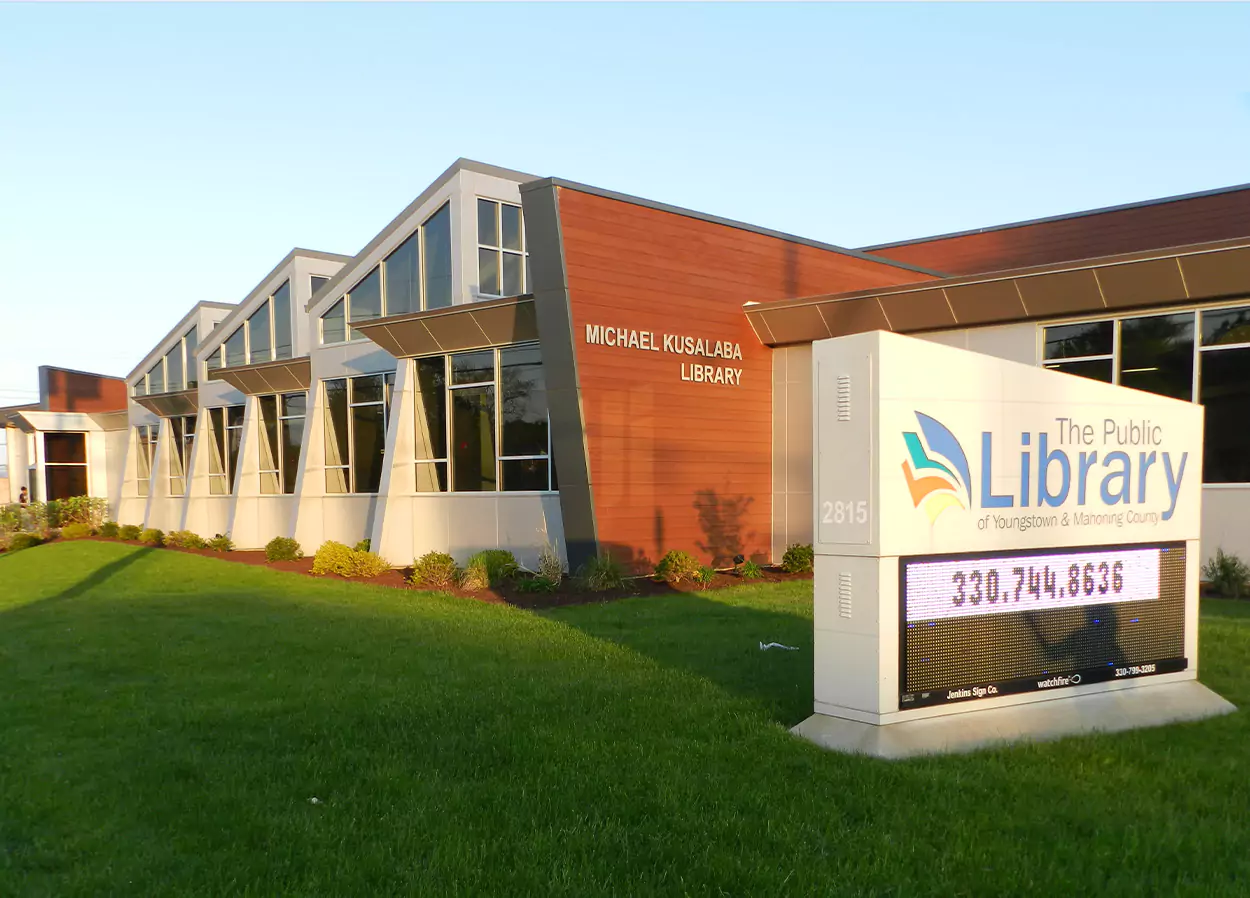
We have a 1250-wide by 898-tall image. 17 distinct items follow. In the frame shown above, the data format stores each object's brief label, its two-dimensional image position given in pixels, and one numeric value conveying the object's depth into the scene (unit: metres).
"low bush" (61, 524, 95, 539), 33.03
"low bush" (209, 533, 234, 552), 27.17
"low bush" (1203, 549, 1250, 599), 14.73
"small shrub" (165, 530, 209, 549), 28.16
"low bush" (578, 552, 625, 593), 15.92
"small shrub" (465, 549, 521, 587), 17.23
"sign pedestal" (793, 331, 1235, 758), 6.66
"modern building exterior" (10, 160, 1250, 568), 15.85
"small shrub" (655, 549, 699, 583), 16.66
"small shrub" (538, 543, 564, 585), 16.52
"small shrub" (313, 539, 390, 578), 19.36
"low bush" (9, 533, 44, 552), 30.45
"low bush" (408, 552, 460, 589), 17.64
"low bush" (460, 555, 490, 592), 16.86
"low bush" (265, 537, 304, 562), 23.20
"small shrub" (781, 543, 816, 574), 18.42
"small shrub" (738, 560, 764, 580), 17.80
